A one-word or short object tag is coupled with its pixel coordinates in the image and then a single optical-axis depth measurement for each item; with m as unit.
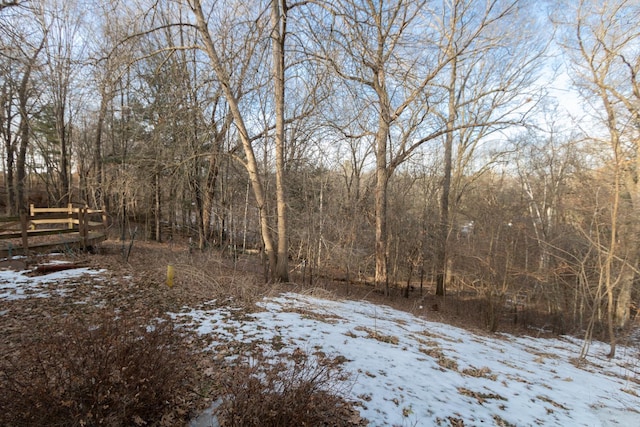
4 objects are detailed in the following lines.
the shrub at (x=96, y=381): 2.03
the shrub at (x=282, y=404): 2.24
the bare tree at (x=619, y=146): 7.96
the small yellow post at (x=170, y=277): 7.05
